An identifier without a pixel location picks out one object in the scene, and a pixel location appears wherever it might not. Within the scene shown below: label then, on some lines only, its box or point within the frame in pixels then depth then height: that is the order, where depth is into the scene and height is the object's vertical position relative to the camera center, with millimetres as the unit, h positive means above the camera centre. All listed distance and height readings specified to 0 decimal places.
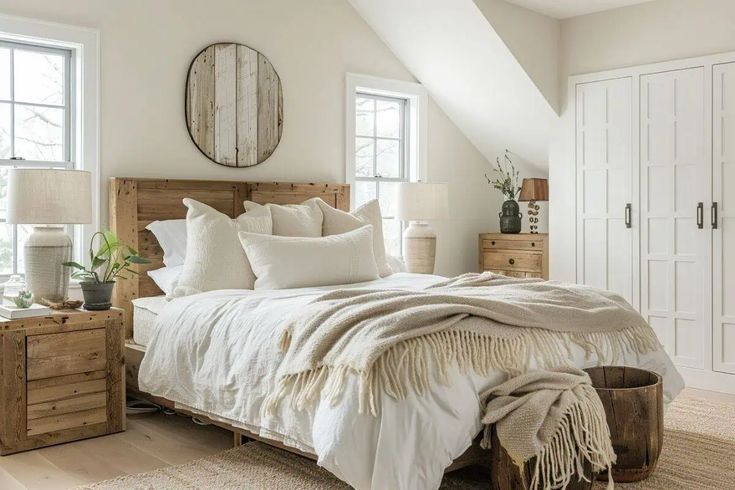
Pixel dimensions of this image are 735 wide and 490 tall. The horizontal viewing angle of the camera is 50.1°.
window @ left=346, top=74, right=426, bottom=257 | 5613 +703
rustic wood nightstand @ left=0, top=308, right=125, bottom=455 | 3367 -630
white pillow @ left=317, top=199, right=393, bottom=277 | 4652 +90
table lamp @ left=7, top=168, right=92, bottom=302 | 3543 +106
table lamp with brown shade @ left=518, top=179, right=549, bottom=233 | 5805 +331
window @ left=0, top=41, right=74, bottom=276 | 4004 +635
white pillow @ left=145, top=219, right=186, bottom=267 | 4301 -12
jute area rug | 2992 -934
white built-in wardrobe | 4801 +259
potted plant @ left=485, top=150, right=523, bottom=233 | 6012 +392
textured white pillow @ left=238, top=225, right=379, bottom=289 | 3947 -114
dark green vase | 6008 +165
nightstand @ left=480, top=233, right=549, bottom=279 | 5730 -113
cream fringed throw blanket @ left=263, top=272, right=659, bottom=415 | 2559 -355
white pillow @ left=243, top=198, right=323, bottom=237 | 4414 +108
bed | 2473 -541
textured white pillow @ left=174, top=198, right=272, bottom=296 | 3932 -87
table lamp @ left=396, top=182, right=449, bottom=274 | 5336 +159
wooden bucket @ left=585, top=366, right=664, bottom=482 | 2965 -716
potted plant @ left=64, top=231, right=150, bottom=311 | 3691 -191
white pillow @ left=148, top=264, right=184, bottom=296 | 4078 -208
